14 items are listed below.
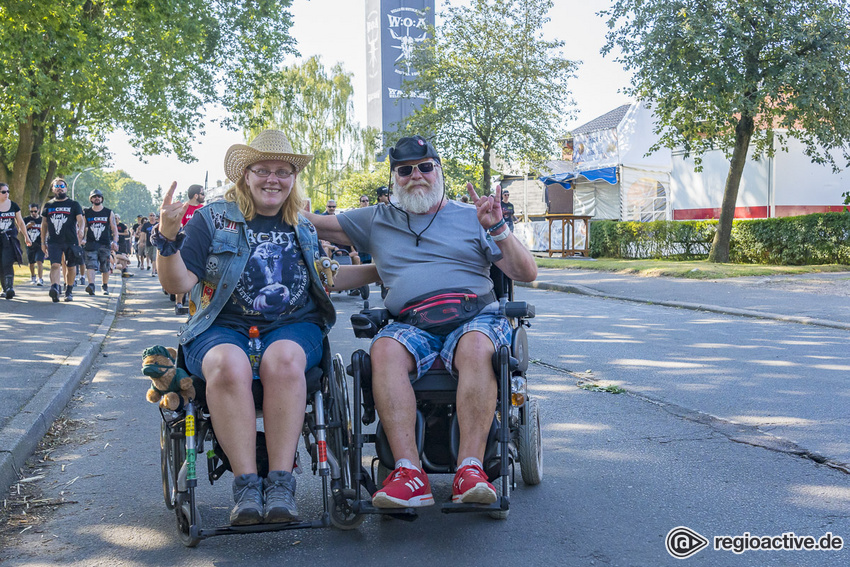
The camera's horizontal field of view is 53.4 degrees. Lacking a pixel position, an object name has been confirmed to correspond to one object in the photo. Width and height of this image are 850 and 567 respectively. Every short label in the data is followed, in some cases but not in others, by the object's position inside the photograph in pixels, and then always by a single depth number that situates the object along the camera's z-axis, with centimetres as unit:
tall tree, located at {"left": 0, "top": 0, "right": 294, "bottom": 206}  1437
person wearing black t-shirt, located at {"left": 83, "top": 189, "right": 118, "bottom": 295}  1582
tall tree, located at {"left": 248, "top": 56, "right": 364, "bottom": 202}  4728
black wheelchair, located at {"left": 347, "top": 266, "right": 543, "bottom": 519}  344
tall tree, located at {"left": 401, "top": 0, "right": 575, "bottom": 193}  2681
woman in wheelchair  333
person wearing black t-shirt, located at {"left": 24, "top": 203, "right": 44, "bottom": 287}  1822
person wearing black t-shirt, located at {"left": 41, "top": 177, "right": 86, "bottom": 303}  1430
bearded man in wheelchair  347
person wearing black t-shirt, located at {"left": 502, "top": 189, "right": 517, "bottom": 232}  1128
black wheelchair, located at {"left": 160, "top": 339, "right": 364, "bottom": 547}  329
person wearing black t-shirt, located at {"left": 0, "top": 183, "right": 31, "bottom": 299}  1445
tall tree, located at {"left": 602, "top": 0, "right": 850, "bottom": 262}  1855
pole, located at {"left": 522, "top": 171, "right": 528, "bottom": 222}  3613
